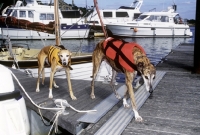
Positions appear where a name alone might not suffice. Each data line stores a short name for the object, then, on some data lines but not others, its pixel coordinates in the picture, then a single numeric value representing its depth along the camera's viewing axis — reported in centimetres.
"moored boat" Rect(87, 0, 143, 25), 4288
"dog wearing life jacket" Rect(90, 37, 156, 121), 471
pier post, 848
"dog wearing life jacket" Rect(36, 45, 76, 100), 632
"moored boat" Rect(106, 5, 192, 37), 3922
